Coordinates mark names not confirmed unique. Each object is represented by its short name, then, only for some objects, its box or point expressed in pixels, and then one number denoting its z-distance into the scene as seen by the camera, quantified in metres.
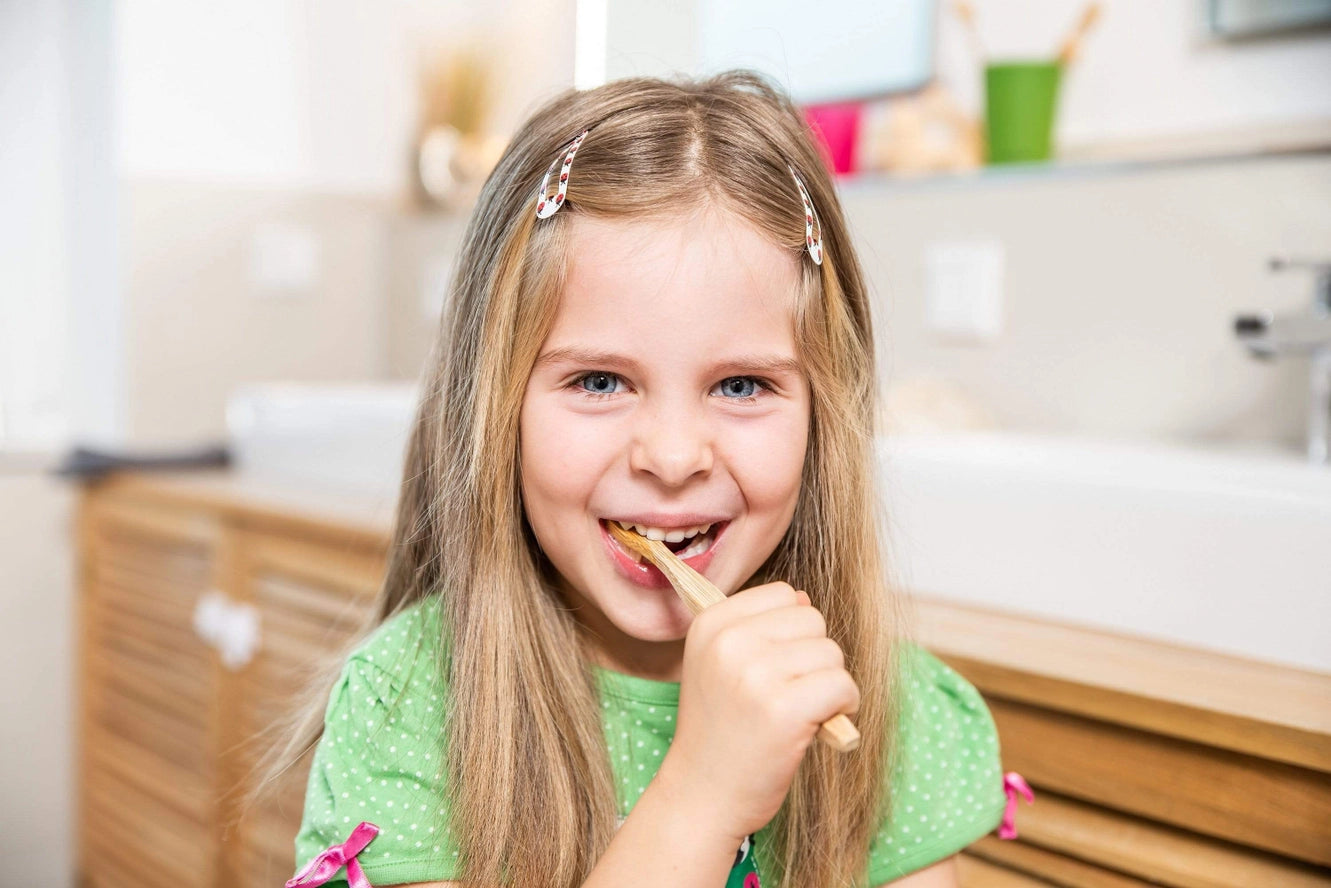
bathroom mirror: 1.58
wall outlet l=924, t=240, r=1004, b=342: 1.40
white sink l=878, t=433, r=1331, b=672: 0.85
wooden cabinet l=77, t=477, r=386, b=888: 1.43
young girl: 0.70
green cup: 1.36
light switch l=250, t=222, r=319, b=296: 2.07
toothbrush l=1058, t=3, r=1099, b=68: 1.36
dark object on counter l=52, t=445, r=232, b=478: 1.83
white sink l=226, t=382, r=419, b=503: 1.53
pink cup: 1.61
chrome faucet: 1.12
